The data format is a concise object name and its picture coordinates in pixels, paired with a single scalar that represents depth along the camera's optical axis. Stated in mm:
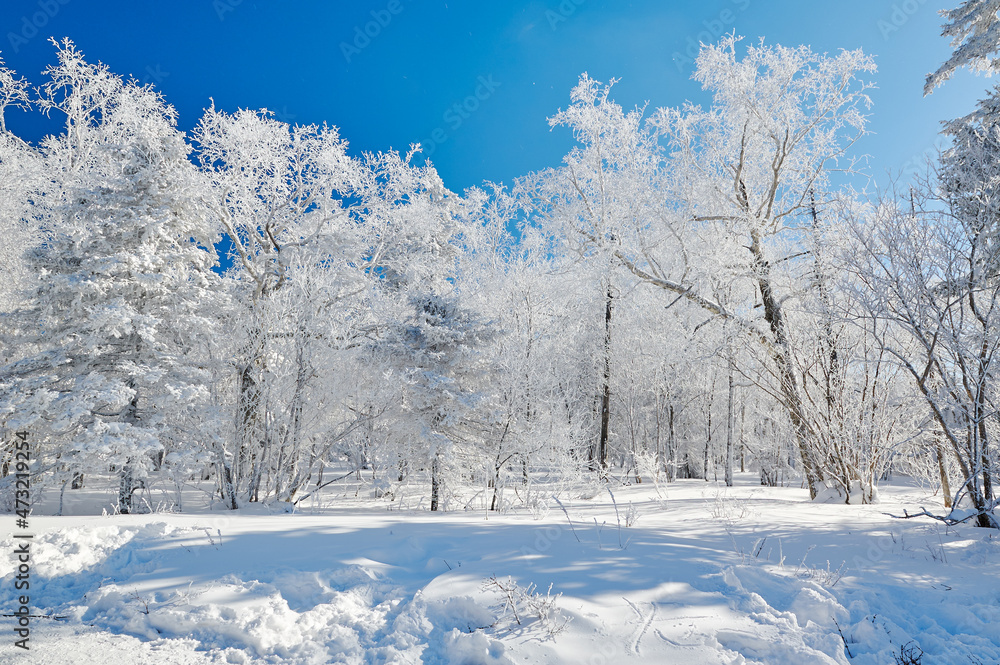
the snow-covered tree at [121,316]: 9531
